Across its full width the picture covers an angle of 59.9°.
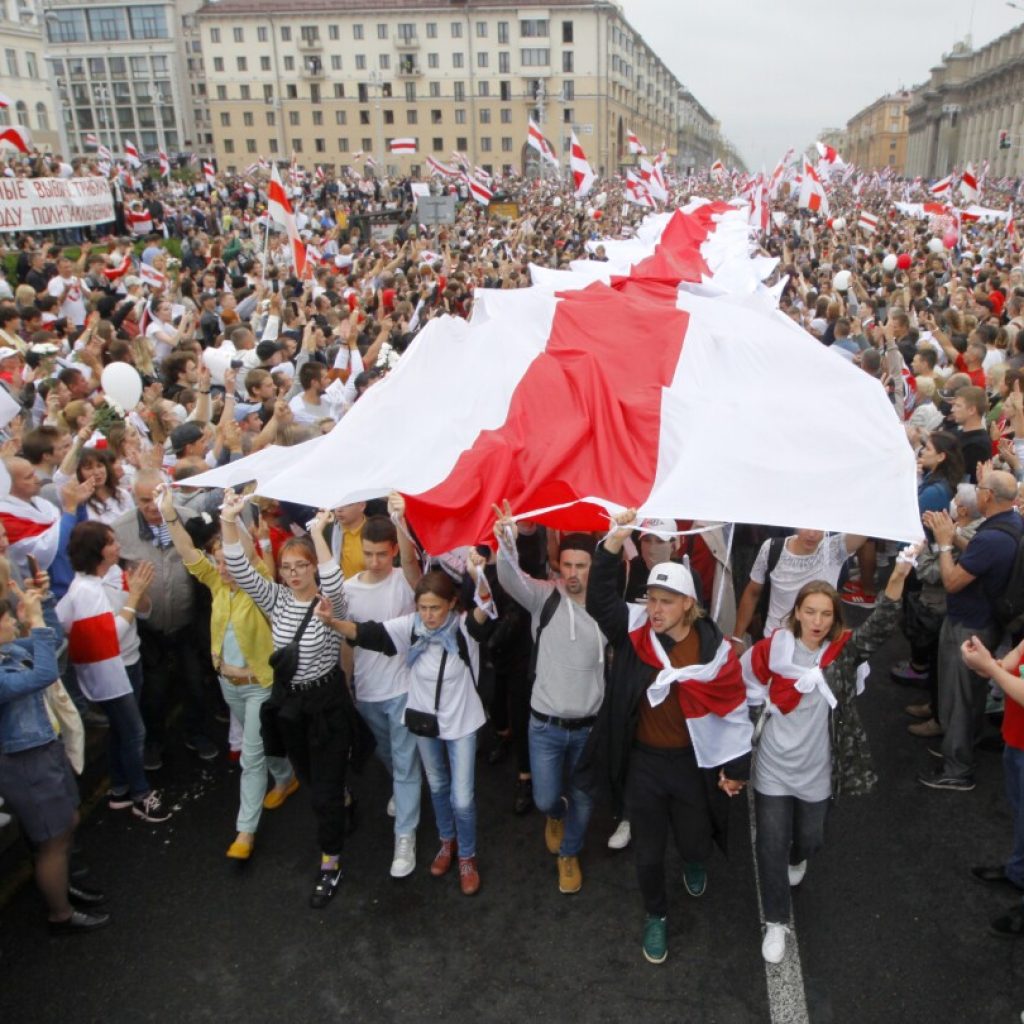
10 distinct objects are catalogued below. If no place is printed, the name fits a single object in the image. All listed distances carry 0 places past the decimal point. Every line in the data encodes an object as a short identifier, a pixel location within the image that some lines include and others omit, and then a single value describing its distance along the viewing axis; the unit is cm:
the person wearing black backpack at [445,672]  398
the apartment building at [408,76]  7844
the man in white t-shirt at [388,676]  422
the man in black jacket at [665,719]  353
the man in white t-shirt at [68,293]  1108
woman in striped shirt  404
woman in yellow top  429
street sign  1980
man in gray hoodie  390
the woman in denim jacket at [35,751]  349
